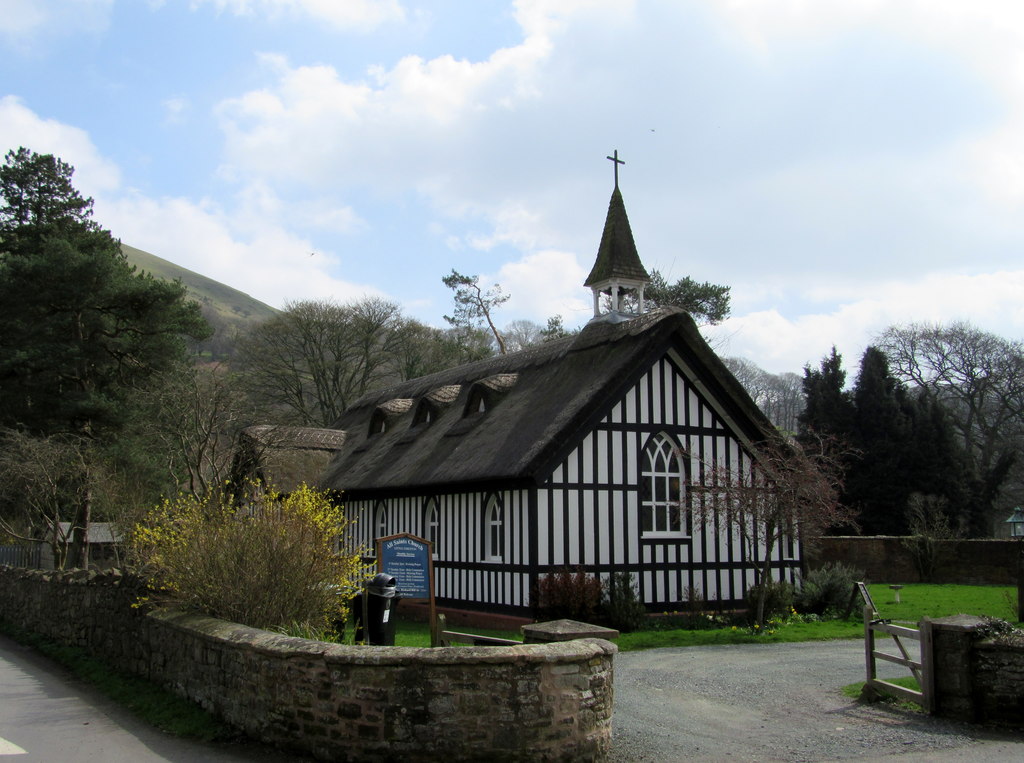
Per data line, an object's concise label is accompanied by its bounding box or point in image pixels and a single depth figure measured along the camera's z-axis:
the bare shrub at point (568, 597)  17.17
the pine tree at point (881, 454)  37.75
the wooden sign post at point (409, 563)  13.73
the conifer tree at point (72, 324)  30.91
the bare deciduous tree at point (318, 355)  44.09
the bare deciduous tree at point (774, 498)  16.56
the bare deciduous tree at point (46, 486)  24.42
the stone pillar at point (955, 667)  9.51
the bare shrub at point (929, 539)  30.89
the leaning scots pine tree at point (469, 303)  50.34
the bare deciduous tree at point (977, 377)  44.06
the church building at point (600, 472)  18.03
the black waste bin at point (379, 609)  10.86
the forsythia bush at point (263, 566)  10.39
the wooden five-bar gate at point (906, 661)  9.86
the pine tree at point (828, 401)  40.19
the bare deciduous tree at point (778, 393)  64.25
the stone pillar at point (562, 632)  10.23
